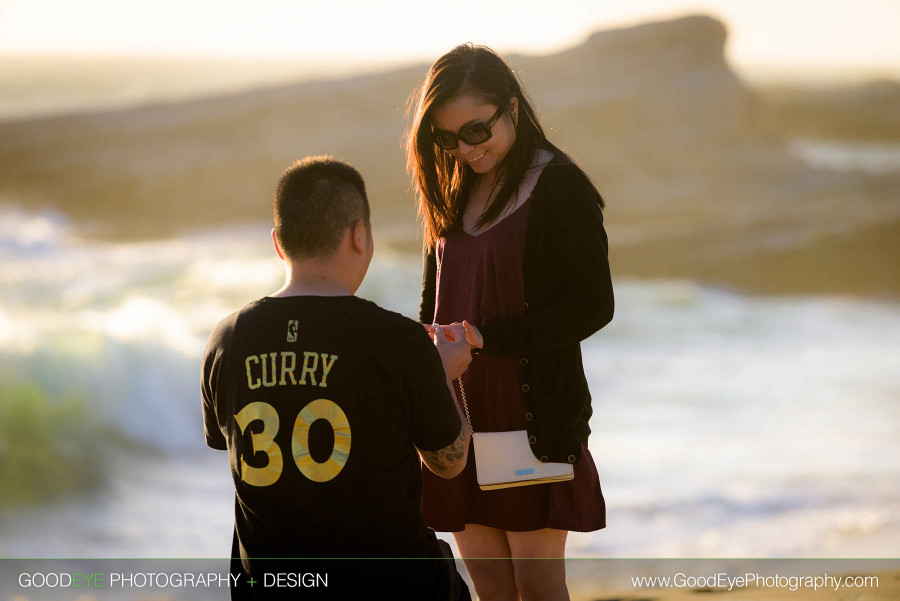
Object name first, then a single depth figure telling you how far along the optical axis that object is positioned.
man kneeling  7.39
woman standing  7.83
